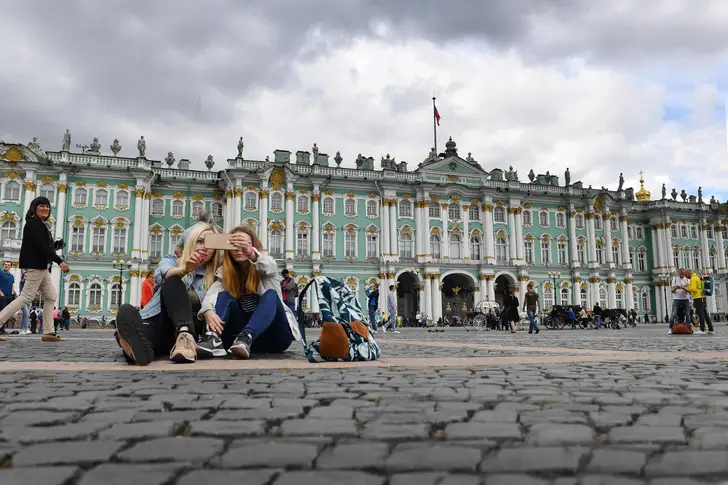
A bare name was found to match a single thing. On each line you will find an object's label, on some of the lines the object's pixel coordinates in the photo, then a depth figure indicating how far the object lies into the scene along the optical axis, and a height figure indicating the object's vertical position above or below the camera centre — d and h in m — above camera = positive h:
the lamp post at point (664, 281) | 56.10 +2.57
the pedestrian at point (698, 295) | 15.91 +0.36
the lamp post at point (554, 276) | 50.49 +2.77
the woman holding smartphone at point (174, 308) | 5.43 +0.02
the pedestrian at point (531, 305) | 21.64 +0.16
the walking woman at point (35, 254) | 9.12 +0.87
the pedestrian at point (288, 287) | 15.71 +0.60
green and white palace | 41.97 +6.76
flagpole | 52.32 +15.65
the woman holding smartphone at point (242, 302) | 5.84 +0.08
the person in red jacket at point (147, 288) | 11.13 +0.42
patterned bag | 5.95 -0.18
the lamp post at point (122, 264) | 41.09 +3.14
